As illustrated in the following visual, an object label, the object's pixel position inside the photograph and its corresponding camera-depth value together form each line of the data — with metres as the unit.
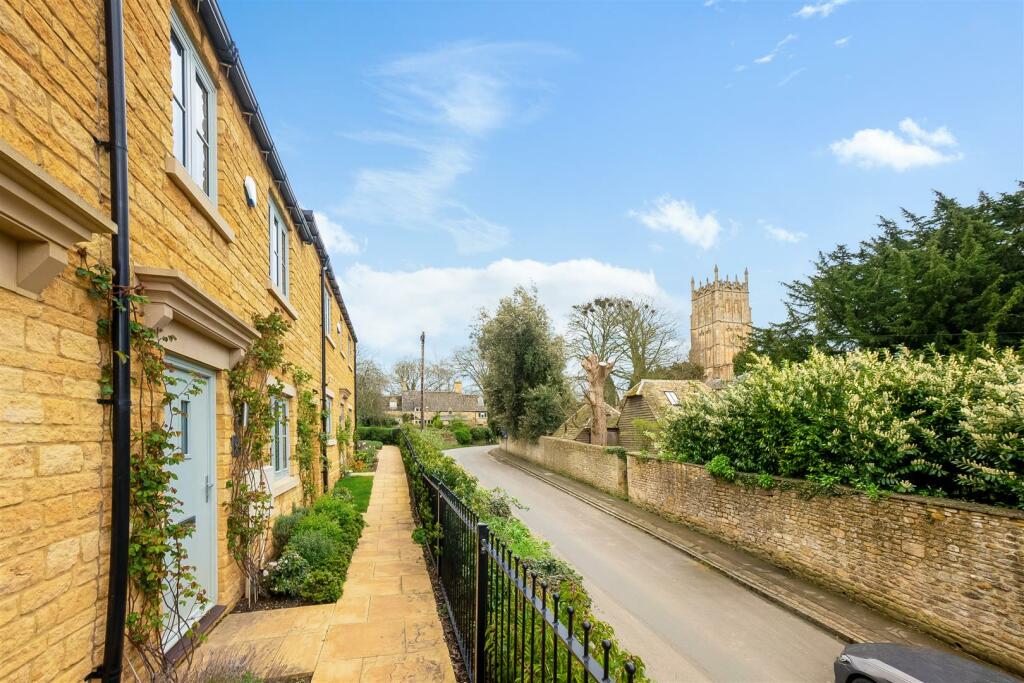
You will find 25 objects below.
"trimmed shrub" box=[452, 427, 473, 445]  44.72
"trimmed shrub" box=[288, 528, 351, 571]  5.96
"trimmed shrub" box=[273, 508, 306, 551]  6.57
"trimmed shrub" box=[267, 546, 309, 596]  5.57
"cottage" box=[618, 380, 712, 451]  24.84
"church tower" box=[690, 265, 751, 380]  70.06
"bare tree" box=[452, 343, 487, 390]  51.16
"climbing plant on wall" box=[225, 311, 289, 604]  5.14
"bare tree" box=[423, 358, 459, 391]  64.81
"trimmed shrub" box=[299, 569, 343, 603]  5.54
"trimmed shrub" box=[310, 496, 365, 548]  7.37
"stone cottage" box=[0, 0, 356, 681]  2.26
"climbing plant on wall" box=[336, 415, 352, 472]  14.16
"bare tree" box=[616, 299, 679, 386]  36.34
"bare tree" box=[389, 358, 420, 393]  64.81
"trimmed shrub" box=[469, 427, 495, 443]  46.75
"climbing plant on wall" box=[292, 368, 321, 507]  8.41
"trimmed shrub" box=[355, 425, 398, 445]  37.78
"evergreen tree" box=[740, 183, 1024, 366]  13.61
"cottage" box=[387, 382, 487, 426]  65.25
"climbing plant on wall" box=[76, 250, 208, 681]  2.96
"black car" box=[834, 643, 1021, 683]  4.45
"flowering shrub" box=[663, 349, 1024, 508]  6.30
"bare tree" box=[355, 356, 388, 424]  44.09
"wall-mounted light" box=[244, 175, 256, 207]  6.14
